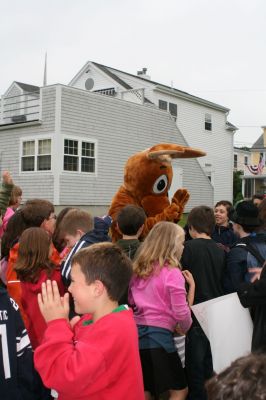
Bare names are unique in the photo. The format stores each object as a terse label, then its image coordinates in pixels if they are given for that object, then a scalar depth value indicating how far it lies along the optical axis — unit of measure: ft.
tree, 119.55
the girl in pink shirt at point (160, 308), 10.79
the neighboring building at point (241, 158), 154.04
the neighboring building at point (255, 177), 143.46
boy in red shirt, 6.09
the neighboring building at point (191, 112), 82.84
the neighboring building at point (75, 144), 55.16
